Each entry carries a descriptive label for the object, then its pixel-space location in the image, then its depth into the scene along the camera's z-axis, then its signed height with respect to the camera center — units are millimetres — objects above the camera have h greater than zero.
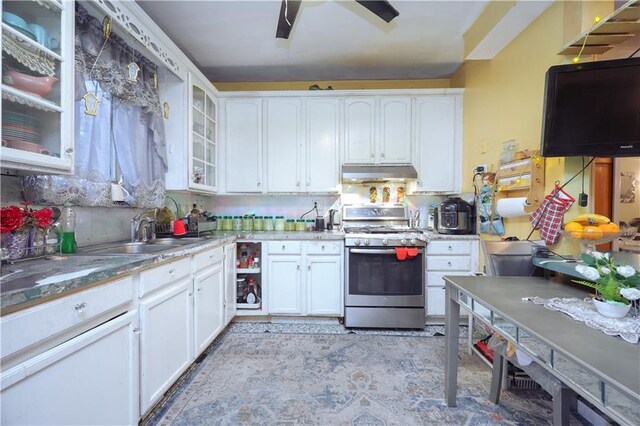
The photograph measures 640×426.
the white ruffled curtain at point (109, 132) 1514 +578
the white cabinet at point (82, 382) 815 -639
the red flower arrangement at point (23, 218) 1162 -34
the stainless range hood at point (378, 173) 2941 +442
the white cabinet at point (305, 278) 2750 -710
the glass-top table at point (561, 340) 624 -394
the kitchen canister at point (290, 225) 3223 -171
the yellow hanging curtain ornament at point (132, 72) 1898 +1033
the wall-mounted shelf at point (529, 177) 1908 +271
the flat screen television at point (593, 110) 1369 +580
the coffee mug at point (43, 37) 1173 +816
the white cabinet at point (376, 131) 3109 +977
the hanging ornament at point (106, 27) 1580 +1142
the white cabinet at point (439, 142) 3090 +836
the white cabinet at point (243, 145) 3154 +816
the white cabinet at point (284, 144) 3141 +822
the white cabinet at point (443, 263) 2717 -542
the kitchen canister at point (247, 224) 3264 -161
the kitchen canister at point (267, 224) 3283 -162
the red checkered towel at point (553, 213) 1677 -7
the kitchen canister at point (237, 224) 3256 -161
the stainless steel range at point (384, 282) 2645 -727
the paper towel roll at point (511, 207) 2021 +42
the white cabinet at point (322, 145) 3127 +810
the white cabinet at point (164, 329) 1385 -720
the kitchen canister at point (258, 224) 3287 -162
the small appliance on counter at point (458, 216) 2754 -47
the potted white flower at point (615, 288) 912 -270
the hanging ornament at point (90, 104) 1566 +662
